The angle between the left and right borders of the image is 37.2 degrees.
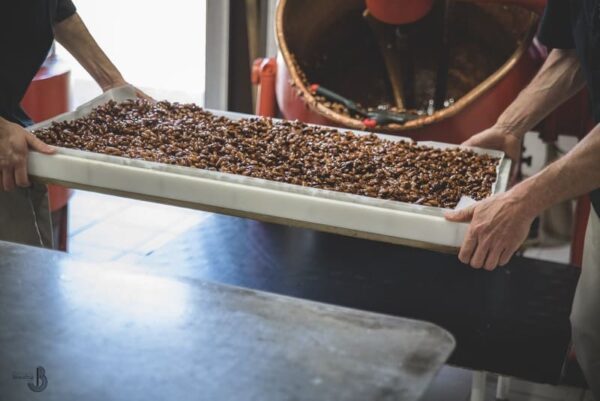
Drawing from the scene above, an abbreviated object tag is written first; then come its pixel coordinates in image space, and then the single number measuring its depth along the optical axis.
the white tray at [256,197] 1.88
